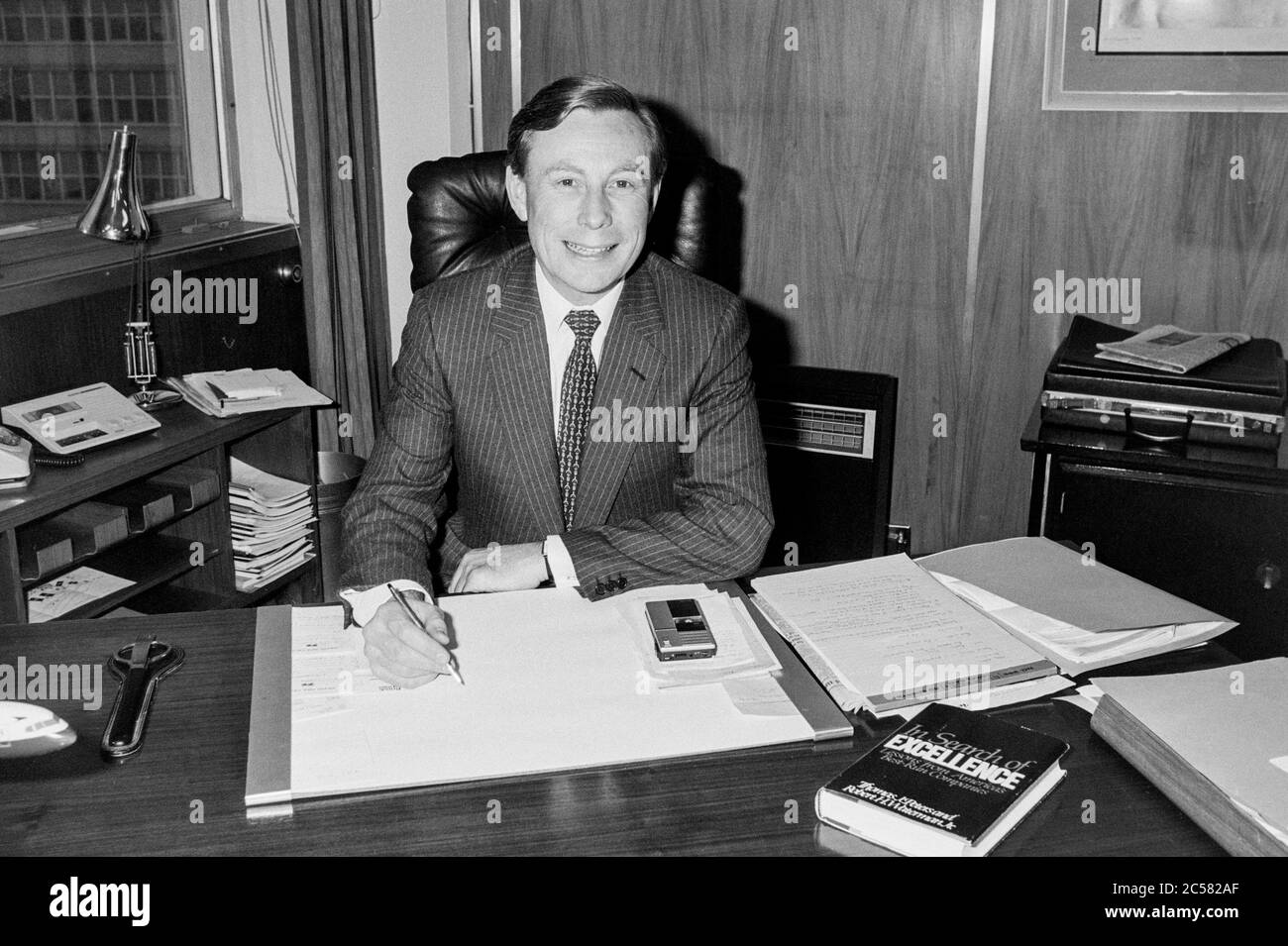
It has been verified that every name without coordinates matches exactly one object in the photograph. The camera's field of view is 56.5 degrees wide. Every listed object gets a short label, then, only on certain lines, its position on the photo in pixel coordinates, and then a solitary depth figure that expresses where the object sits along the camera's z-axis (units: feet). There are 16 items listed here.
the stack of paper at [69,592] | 6.95
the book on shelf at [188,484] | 7.75
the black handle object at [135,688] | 3.51
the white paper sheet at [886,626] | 3.89
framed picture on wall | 8.94
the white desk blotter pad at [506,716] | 3.37
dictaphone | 3.89
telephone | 6.34
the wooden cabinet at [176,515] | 6.44
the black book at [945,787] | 3.06
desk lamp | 7.78
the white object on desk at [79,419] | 6.88
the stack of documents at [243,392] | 8.06
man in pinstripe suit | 5.41
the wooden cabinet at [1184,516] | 7.16
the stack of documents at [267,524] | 8.47
